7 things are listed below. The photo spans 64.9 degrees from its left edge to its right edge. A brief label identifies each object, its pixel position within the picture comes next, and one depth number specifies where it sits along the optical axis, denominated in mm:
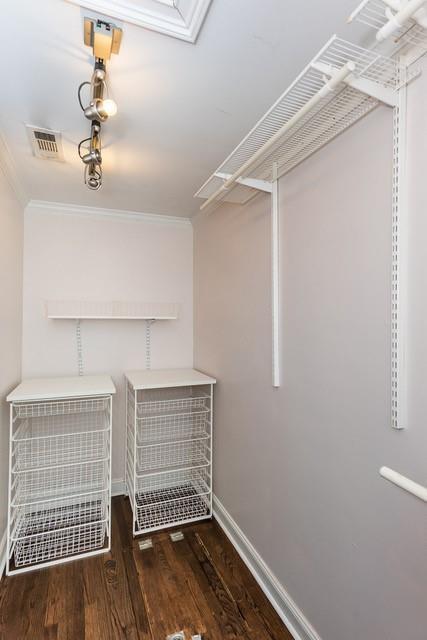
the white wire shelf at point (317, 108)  998
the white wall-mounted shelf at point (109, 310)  2467
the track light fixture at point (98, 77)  1045
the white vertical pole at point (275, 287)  1721
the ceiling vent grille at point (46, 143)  1626
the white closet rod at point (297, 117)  932
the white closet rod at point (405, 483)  976
